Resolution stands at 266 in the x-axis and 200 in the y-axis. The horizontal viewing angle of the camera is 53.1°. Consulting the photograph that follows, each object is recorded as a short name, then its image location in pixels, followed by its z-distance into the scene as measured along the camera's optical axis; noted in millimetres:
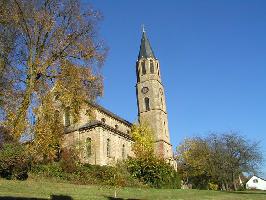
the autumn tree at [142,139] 38990
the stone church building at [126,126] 32945
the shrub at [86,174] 20437
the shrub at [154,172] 27001
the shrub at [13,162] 16611
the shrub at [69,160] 22987
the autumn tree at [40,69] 16981
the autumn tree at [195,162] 46325
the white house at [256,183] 77462
